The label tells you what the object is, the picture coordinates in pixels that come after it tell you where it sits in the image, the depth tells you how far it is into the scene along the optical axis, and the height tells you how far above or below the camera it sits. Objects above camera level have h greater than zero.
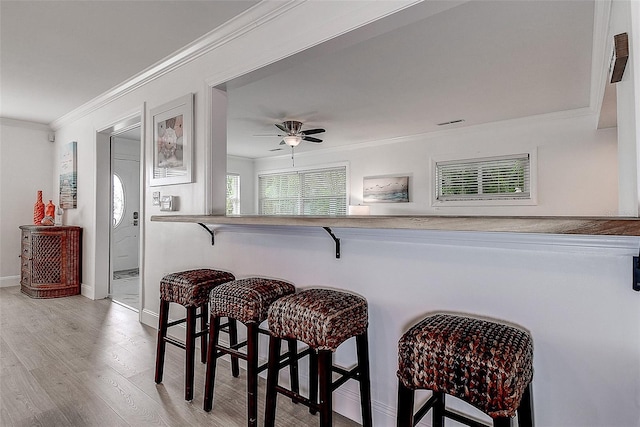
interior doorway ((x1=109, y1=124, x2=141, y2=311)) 6.13 +0.16
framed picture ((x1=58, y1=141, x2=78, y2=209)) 4.60 +0.52
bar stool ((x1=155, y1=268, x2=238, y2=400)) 2.00 -0.52
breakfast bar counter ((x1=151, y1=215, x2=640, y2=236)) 0.85 -0.03
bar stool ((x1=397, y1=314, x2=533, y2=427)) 1.00 -0.47
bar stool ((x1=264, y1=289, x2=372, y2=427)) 1.41 -0.50
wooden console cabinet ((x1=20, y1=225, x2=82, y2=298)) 4.24 -0.58
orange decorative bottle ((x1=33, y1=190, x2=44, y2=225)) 4.51 +0.05
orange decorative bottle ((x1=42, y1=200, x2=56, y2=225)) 4.61 +0.00
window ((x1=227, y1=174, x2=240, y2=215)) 7.81 +0.46
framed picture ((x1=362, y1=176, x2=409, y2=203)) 5.73 +0.43
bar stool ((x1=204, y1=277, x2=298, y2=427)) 1.68 -0.51
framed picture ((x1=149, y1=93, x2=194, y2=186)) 2.73 +0.60
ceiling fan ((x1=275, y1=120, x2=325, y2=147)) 4.75 +1.15
